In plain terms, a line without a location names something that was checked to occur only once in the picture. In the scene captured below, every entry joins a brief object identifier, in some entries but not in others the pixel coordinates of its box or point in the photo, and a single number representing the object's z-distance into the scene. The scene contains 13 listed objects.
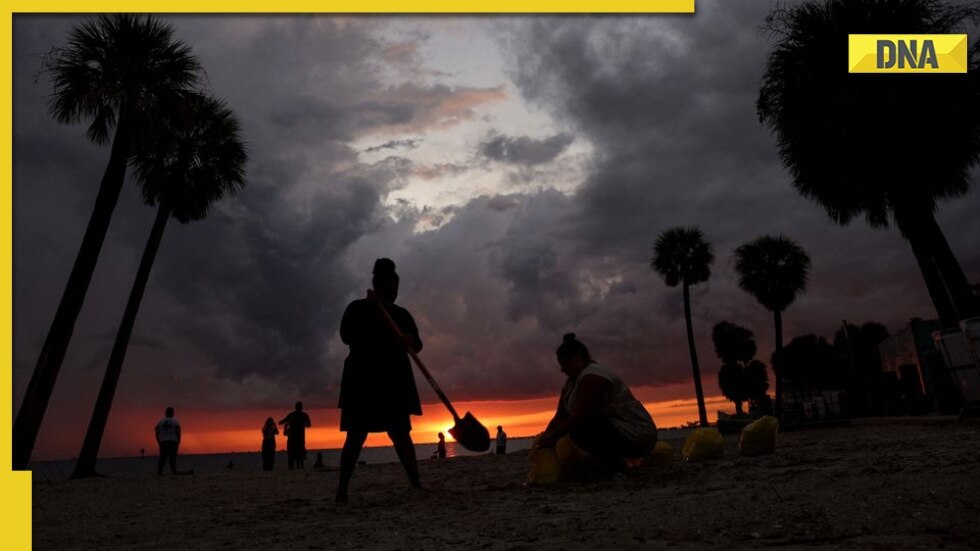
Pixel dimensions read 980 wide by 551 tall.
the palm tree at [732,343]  64.18
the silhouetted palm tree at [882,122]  15.94
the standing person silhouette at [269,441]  17.20
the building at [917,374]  19.08
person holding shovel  5.20
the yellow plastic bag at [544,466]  5.38
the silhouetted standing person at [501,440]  18.81
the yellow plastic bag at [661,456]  5.99
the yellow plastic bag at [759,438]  6.24
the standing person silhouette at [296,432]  16.67
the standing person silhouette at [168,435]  15.82
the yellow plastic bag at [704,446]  6.41
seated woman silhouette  5.06
